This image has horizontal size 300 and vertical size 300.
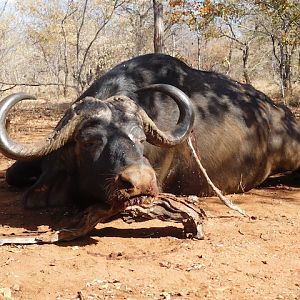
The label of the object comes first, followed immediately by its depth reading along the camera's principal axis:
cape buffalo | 4.43
